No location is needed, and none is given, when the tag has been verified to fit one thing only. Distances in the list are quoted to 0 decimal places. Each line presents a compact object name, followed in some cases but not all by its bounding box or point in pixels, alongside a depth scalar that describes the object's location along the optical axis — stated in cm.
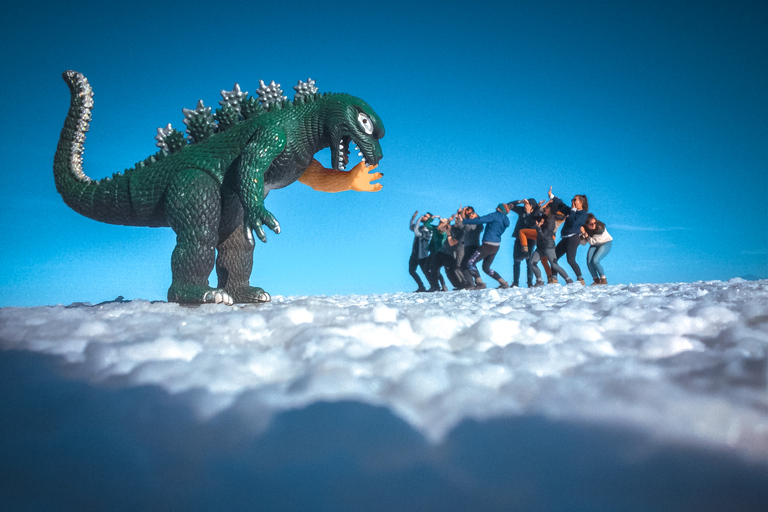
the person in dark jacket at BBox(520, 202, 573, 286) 619
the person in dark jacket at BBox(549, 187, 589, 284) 598
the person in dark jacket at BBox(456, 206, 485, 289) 724
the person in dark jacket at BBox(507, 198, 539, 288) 677
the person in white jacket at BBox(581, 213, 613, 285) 602
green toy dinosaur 242
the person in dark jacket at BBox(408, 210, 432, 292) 803
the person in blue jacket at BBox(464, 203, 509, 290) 674
